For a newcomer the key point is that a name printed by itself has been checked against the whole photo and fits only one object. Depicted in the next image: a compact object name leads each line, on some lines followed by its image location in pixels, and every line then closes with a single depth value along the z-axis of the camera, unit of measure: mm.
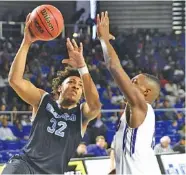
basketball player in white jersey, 4166
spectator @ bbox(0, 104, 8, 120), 12470
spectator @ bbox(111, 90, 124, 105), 15552
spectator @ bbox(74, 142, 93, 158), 10657
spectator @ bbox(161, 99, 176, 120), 14904
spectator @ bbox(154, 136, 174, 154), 11837
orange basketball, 5010
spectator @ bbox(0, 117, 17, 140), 12194
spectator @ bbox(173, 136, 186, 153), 12213
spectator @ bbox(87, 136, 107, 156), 11235
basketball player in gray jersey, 4740
